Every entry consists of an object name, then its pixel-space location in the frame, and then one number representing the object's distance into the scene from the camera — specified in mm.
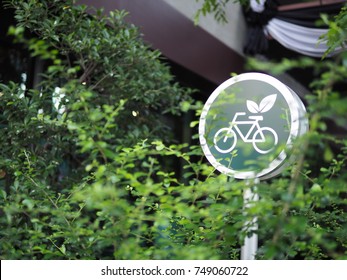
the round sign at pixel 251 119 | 2055
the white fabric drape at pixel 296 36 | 5824
